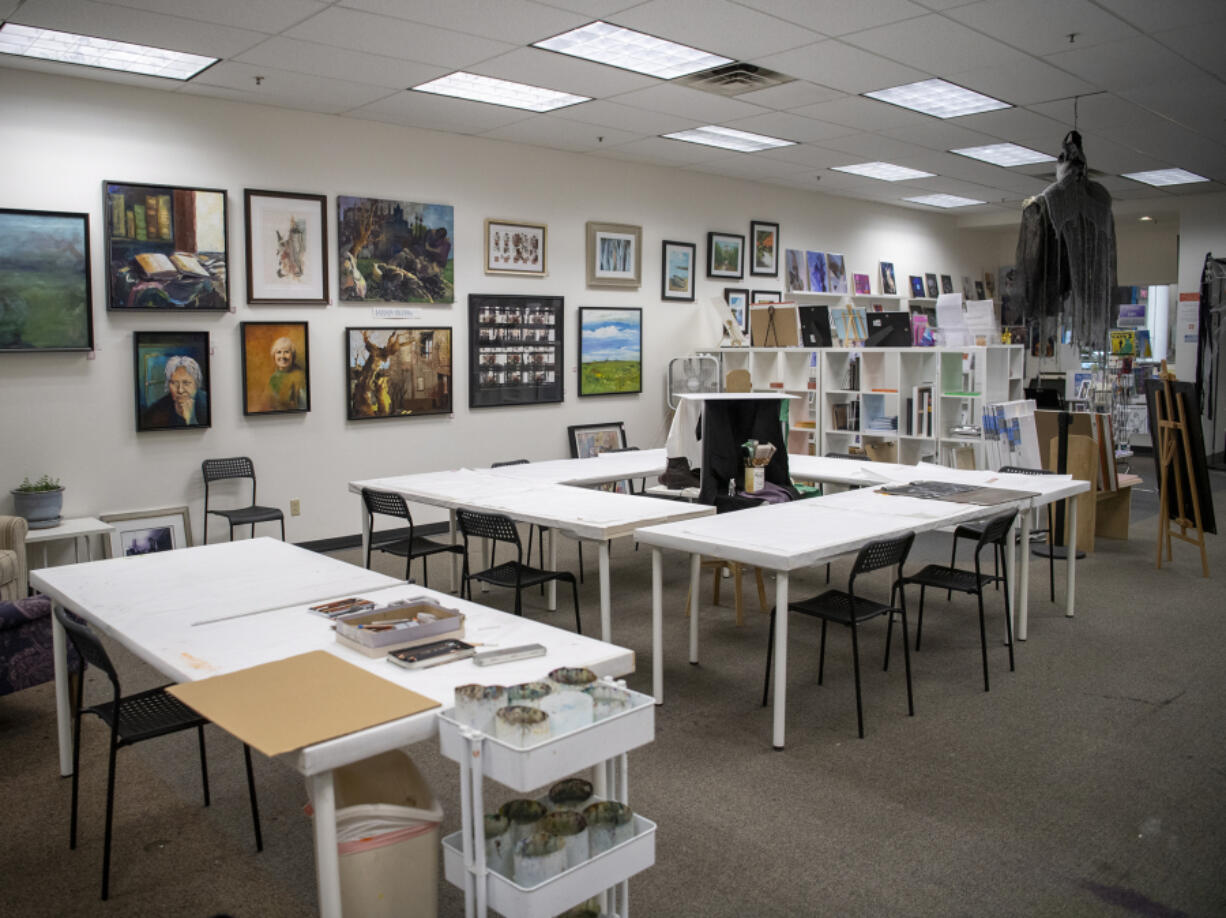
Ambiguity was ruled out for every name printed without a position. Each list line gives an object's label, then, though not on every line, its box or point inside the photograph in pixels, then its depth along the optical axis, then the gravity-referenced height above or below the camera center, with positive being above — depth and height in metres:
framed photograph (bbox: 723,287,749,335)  9.63 +0.71
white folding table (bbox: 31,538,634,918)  1.91 -0.72
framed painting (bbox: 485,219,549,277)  7.67 +1.01
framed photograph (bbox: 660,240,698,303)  8.99 +0.96
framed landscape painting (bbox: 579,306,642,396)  8.46 +0.18
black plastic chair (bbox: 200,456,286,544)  6.14 -0.74
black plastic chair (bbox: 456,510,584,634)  4.33 -0.94
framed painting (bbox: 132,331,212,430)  6.06 -0.07
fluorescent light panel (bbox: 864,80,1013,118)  6.37 +1.92
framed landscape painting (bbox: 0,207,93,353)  5.54 +0.51
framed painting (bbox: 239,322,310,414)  6.50 +0.01
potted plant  5.53 -0.80
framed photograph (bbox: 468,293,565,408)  7.68 +0.17
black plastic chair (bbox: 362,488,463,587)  5.02 -0.93
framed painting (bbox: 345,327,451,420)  7.00 -0.02
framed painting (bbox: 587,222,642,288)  8.37 +1.04
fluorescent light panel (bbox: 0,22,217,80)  5.04 +1.77
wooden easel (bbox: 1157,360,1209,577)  6.17 -0.56
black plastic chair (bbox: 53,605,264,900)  2.59 -1.02
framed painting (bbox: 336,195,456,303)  6.88 +0.89
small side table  5.39 -0.95
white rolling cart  1.81 -0.85
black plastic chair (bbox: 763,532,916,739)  3.63 -0.95
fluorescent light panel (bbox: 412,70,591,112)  6.09 +1.87
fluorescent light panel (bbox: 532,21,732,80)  5.20 +1.86
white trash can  2.00 -1.02
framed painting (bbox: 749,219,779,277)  9.82 +1.29
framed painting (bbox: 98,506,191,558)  6.00 -1.06
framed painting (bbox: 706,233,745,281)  9.39 +1.17
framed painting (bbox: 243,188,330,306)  6.44 +0.84
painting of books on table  5.89 +0.78
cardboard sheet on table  1.88 -0.72
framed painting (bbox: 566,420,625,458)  8.45 -0.62
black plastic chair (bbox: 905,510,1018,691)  4.21 -0.96
